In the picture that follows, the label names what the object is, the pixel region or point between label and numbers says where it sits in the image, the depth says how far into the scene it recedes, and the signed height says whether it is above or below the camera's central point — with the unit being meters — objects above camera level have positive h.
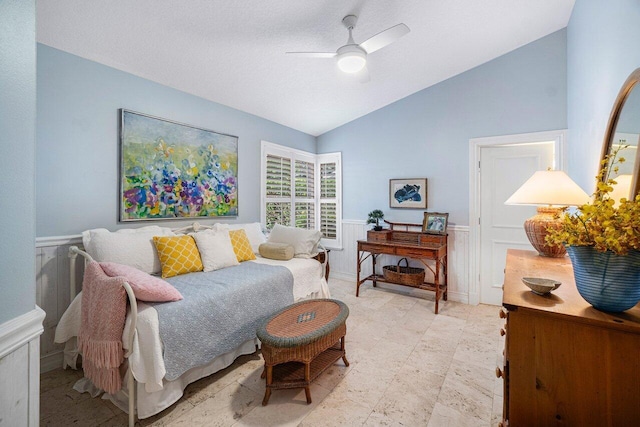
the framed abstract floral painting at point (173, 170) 2.58 +0.44
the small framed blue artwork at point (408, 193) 3.82 +0.28
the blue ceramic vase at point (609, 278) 0.80 -0.19
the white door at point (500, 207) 3.26 +0.08
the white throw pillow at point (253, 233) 3.34 -0.26
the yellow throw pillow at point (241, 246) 2.95 -0.37
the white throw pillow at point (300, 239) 3.19 -0.32
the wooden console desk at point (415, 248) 3.31 -0.45
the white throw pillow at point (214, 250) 2.61 -0.37
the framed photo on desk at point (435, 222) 3.55 -0.12
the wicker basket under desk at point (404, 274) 3.55 -0.81
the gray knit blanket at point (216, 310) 1.72 -0.72
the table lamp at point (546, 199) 1.68 +0.09
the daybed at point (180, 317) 1.61 -0.74
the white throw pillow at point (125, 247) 2.15 -0.29
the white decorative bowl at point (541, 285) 1.01 -0.27
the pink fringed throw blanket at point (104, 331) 1.61 -0.72
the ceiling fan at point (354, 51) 2.04 +1.26
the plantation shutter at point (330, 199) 4.67 +0.23
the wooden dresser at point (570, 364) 0.77 -0.45
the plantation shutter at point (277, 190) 4.04 +0.34
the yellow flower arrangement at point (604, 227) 0.76 -0.04
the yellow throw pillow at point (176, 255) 2.38 -0.39
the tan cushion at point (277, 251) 3.04 -0.43
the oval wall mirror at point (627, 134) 1.25 +0.41
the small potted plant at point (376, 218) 3.90 -0.08
